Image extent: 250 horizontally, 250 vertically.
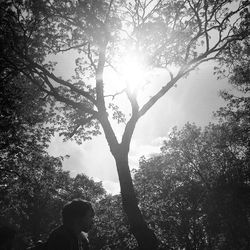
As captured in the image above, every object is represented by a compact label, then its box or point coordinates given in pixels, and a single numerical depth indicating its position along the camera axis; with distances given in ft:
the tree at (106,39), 54.70
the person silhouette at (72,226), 16.07
